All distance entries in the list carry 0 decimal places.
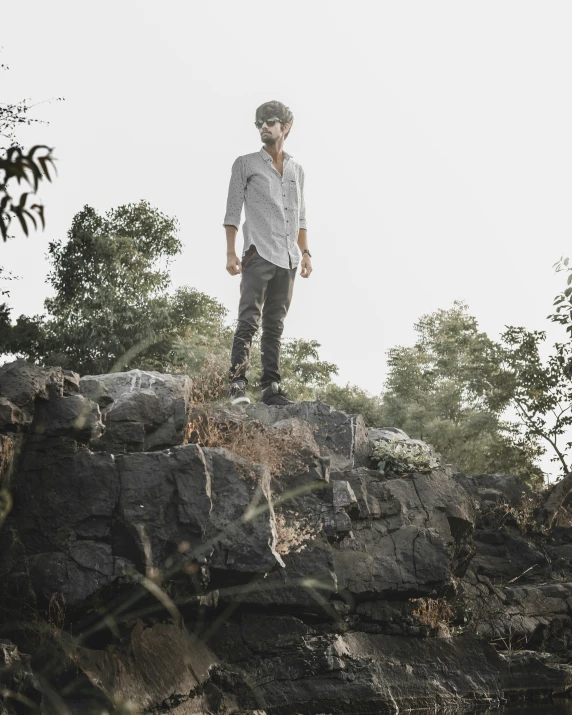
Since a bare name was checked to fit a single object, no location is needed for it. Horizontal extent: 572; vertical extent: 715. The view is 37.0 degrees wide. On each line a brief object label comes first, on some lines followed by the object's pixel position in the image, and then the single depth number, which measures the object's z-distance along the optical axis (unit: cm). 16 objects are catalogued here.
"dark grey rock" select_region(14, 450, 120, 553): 810
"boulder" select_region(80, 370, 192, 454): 891
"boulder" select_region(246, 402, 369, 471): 1130
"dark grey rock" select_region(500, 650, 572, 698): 1061
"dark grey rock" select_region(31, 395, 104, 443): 830
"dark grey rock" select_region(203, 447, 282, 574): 841
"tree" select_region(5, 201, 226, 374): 2922
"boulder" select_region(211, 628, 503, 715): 891
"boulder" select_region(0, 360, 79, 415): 811
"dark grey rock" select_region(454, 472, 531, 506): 1578
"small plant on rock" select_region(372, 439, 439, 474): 1180
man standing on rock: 1116
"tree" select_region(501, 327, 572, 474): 2230
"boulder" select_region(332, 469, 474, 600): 1020
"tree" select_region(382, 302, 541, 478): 2477
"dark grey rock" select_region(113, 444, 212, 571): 809
